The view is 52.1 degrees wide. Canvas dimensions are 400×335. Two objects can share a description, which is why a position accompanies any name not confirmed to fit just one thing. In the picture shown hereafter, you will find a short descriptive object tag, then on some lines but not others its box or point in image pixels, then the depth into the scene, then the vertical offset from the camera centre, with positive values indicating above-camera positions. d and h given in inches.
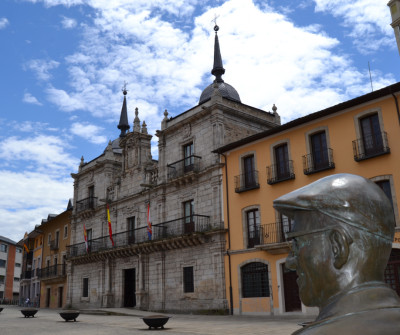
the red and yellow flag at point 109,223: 1148.8 +164.4
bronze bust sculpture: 54.9 +4.7
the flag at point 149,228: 1002.0 +128.4
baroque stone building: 915.4 +166.8
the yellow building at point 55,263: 1525.7 +87.7
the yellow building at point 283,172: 669.3 +187.3
